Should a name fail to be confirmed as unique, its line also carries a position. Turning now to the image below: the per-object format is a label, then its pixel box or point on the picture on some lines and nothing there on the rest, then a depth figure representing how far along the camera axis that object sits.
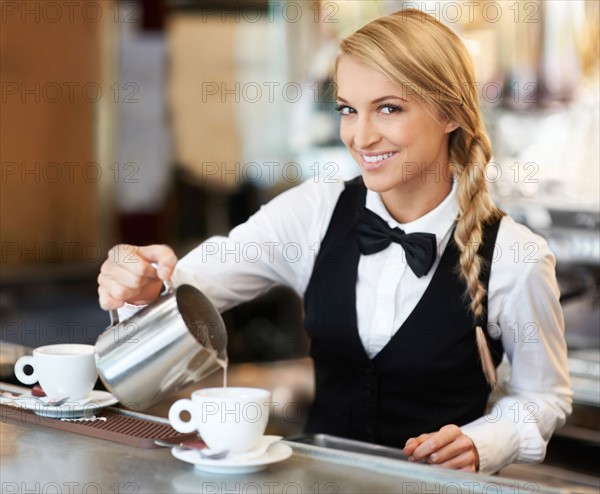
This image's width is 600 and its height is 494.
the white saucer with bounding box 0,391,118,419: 1.64
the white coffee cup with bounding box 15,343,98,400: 1.64
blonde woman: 1.80
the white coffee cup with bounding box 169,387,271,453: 1.45
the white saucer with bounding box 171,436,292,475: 1.45
